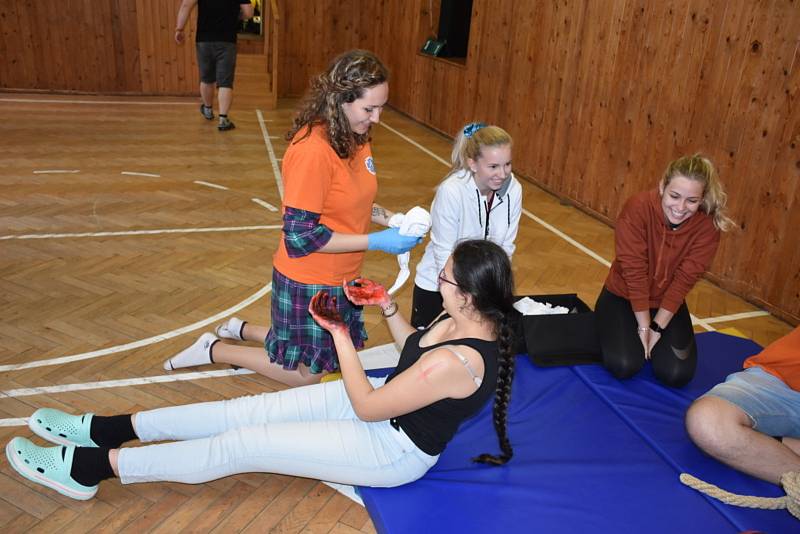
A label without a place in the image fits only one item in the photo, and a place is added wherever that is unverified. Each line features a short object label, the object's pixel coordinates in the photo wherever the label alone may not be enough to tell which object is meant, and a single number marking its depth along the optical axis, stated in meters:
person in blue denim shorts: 2.56
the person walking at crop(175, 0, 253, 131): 7.64
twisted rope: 2.42
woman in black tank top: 2.02
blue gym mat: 2.29
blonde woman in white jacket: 3.00
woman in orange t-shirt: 2.42
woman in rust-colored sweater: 3.14
